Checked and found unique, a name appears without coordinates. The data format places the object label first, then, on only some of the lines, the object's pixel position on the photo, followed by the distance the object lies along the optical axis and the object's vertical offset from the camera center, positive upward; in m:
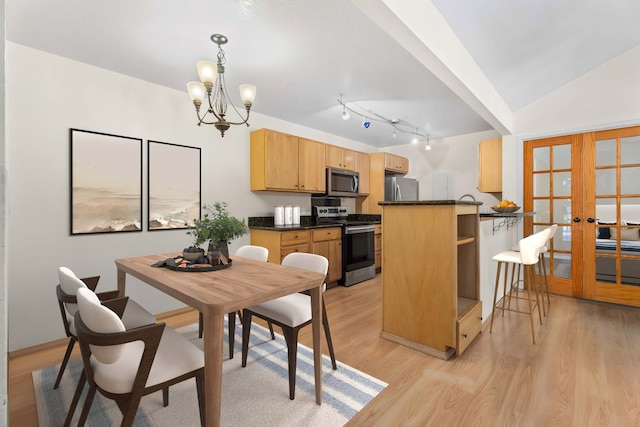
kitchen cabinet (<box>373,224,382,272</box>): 4.81 -0.48
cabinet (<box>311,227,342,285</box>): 3.92 -0.45
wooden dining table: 1.20 -0.37
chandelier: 1.86 +0.88
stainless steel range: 4.21 -0.47
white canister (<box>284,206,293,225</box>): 4.07 -0.02
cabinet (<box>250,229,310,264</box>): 3.54 -0.34
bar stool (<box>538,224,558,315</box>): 2.91 -0.34
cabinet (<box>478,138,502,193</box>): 4.20 +0.71
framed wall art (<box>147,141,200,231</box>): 2.98 +0.30
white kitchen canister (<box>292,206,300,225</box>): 4.19 -0.02
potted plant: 1.98 -0.12
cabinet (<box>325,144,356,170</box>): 4.54 +0.91
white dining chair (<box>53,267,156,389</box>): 1.53 -0.53
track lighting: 3.62 +1.33
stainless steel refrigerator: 5.38 +0.48
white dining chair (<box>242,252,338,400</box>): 1.75 -0.63
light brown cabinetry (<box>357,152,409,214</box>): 5.21 +0.69
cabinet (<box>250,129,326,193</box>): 3.70 +0.69
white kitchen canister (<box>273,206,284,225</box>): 3.99 -0.02
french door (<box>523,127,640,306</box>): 3.32 +0.08
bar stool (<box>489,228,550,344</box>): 2.51 -0.34
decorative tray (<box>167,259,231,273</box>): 1.81 -0.34
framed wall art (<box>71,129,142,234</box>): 2.53 +0.28
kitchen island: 2.18 -0.50
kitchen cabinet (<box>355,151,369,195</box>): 5.09 +0.80
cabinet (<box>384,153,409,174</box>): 5.22 +0.93
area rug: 1.60 -1.11
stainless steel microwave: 4.53 +0.51
